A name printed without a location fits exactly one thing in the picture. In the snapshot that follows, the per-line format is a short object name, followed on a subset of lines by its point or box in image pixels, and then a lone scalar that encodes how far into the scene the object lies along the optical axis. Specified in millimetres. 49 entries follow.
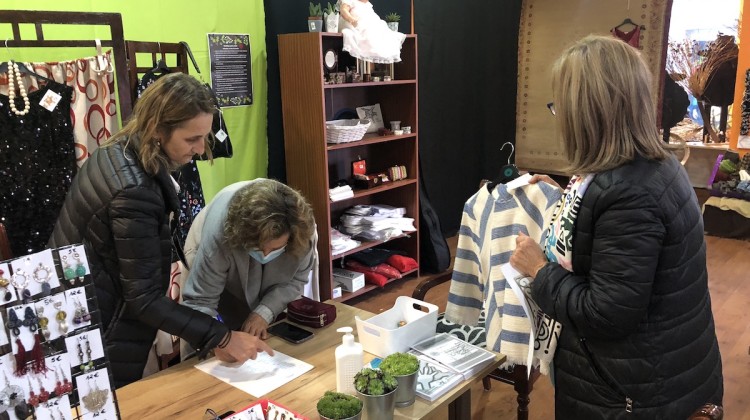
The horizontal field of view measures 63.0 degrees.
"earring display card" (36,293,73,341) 1117
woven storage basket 3783
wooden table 1524
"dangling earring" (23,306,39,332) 1097
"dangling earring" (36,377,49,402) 1124
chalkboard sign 3451
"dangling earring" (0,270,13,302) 1073
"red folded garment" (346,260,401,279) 4262
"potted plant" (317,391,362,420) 1358
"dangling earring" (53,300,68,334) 1136
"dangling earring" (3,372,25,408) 1091
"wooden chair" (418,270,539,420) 2338
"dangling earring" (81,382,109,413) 1181
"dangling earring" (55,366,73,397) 1139
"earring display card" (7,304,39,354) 1085
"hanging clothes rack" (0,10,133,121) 2322
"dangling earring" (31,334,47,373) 1110
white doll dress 3717
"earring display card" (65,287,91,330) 1152
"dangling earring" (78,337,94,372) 1168
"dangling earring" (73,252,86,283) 1157
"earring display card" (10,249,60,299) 1089
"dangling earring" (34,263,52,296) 1112
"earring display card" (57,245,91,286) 1145
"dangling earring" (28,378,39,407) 1114
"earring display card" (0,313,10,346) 1072
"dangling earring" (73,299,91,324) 1160
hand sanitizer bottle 1536
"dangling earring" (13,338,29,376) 1092
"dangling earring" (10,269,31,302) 1085
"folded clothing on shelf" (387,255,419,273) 4379
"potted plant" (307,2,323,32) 3623
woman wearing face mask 1864
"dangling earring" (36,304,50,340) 1113
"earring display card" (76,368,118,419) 1175
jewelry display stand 1087
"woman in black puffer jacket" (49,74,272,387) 1623
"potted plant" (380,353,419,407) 1484
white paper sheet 1642
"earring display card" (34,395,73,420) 1127
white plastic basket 1737
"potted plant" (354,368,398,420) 1410
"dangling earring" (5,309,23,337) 1079
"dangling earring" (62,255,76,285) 1145
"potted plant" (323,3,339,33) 3705
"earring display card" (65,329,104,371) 1156
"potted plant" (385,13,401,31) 4008
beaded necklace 2359
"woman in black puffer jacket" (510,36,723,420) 1305
